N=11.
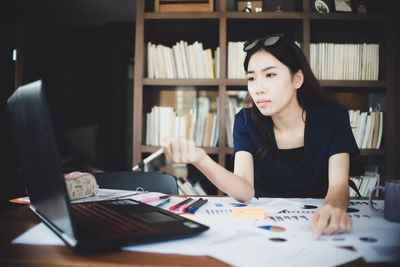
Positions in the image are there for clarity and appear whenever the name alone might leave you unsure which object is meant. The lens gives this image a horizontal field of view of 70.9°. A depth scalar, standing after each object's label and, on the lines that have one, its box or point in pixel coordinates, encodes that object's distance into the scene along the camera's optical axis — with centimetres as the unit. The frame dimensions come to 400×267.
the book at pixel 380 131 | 200
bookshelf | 197
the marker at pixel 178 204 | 84
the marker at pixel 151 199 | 92
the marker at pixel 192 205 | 81
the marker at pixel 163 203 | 88
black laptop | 47
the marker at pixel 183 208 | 80
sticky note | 75
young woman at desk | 117
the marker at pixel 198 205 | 81
